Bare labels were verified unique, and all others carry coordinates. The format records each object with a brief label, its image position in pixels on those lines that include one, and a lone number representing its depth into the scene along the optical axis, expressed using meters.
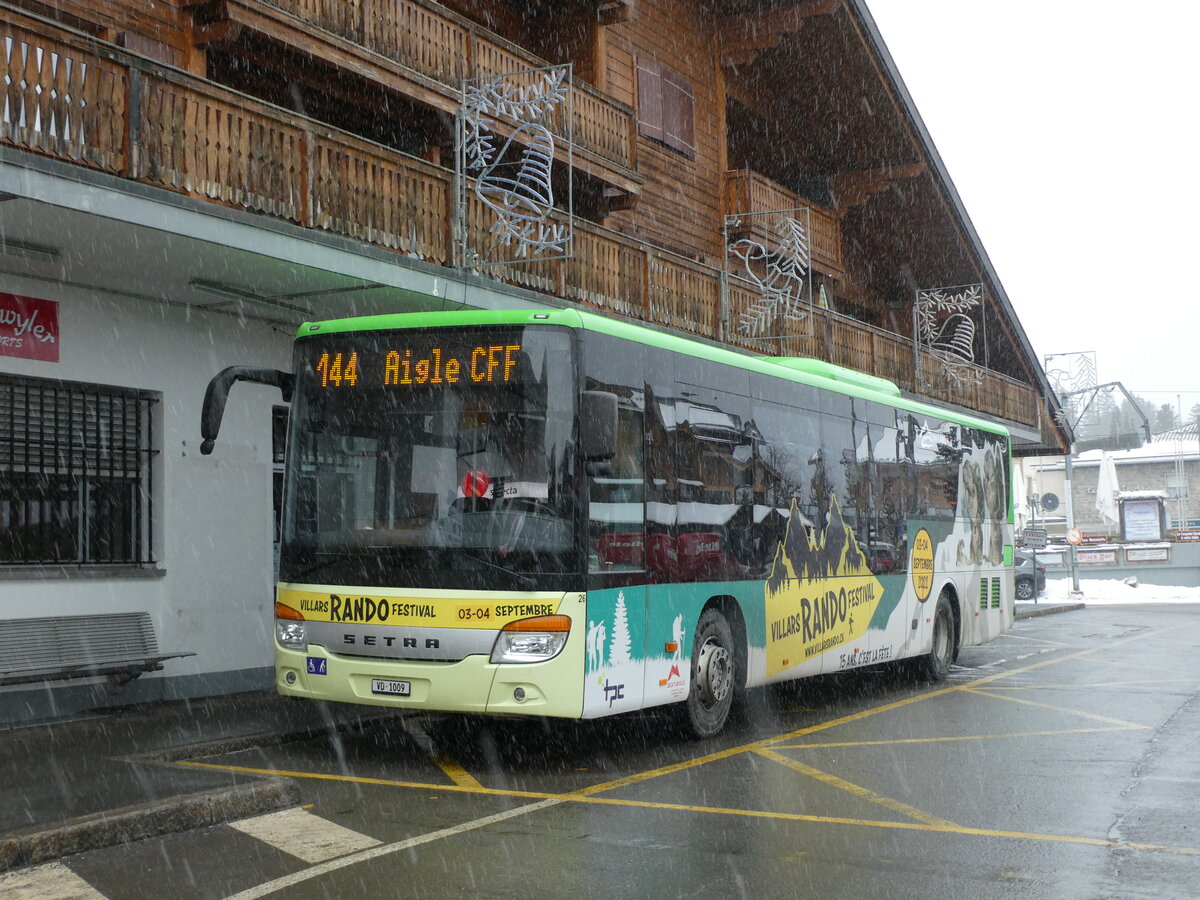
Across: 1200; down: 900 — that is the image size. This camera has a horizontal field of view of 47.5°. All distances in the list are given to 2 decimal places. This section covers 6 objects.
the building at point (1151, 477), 90.12
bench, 10.88
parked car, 36.91
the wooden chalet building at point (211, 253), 10.27
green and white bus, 8.60
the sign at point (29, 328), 11.23
